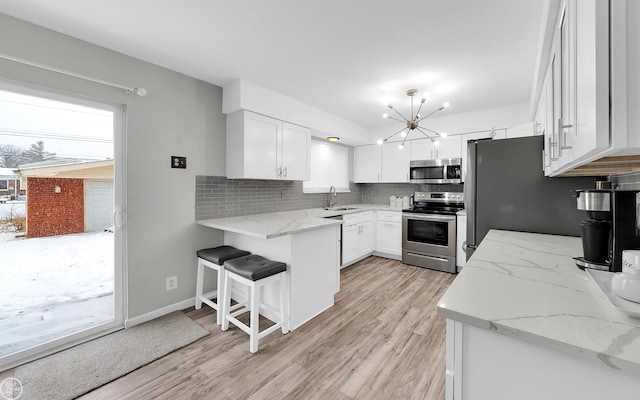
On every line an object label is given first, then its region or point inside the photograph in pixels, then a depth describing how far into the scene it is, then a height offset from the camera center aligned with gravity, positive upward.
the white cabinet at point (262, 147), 2.94 +0.61
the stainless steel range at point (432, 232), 3.85 -0.53
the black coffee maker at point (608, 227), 1.00 -0.11
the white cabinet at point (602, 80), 0.56 +0.29
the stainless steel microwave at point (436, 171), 4.12 +0.44
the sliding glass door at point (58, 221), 1.91 -0.20
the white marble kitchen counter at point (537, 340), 0.58 -0.34
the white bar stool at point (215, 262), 2.45 -0.63
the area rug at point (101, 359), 1.67 -1.20
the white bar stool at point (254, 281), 2.06 -0.70
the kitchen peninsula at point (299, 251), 2.32 -0.52
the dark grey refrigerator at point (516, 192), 1.82 +0.04
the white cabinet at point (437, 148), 4.15 +0.82
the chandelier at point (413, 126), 3.14 +1.15
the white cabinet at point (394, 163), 4.65 +0.64
